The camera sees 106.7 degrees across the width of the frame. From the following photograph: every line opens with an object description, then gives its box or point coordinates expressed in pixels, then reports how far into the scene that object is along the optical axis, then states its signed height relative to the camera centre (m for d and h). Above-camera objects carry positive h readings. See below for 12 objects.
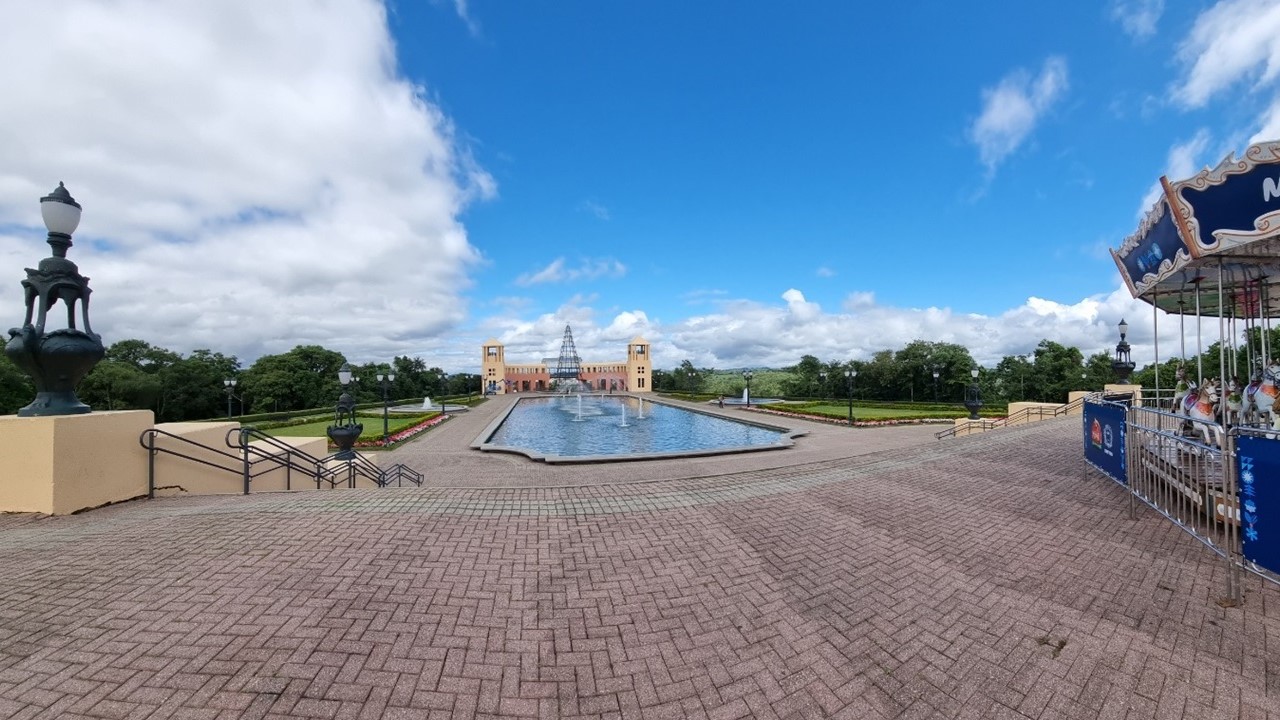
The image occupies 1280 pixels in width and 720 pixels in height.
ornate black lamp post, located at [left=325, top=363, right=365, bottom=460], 12.25 -1.38
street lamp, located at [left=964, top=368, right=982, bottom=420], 22.43 -1.44
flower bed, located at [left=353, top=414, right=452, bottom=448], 18.33 -2.57
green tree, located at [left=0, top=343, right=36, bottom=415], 32.59 -0.63
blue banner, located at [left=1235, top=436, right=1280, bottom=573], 3.98 -1.11
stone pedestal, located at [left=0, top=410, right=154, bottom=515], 5.38 -0.99
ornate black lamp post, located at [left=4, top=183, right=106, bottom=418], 5.87 +0.52
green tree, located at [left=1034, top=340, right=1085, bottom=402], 42.18 +0.14
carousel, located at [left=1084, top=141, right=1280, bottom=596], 4.22 -0.38
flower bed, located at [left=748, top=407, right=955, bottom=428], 22.48 -2.37
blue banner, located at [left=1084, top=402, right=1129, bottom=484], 7.46 -1.15
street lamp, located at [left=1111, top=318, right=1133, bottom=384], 21.98 +0.35
